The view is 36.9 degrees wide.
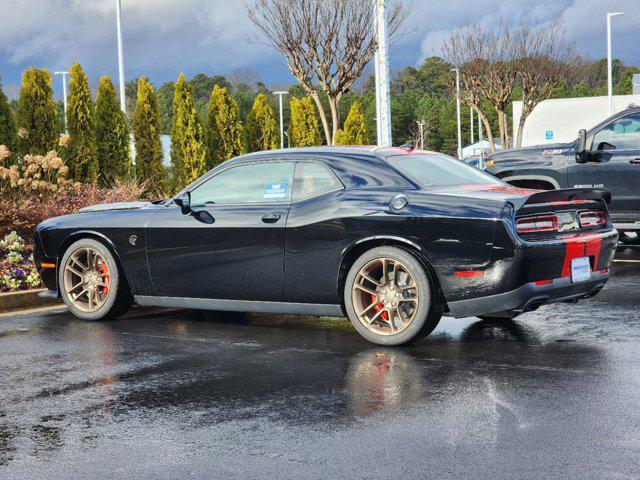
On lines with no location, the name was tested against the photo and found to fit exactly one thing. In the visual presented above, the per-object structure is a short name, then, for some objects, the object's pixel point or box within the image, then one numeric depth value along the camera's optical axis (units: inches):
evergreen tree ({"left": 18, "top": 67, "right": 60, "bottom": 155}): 737.6
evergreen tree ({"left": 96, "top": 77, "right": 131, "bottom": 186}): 806.5
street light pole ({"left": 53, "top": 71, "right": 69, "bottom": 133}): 2301.2
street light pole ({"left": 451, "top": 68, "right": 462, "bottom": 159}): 1915.6
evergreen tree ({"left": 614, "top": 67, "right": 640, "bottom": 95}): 4331.2
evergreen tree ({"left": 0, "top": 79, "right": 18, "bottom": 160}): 696.4
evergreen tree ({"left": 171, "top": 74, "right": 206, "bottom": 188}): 906.1
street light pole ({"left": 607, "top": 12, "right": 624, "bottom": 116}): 1707.2
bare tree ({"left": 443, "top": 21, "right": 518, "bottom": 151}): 1877.5
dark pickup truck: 513.7
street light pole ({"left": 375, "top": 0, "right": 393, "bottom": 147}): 687.7
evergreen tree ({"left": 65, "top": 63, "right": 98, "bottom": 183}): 773.9
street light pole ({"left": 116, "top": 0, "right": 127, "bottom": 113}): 1117.5
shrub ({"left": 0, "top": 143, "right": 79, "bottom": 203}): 539.2
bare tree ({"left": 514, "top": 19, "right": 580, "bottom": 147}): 1873.8
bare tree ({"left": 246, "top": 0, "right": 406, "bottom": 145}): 1082.1
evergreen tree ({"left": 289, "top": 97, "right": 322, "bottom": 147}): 1384.1
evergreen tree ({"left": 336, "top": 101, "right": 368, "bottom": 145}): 1331.2
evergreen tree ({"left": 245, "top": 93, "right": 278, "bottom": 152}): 1111.0
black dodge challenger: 275.0
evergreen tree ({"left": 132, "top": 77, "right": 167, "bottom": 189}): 859.4
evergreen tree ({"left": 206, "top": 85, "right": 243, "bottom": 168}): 967.0
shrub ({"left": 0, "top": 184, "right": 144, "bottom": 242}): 482.0
